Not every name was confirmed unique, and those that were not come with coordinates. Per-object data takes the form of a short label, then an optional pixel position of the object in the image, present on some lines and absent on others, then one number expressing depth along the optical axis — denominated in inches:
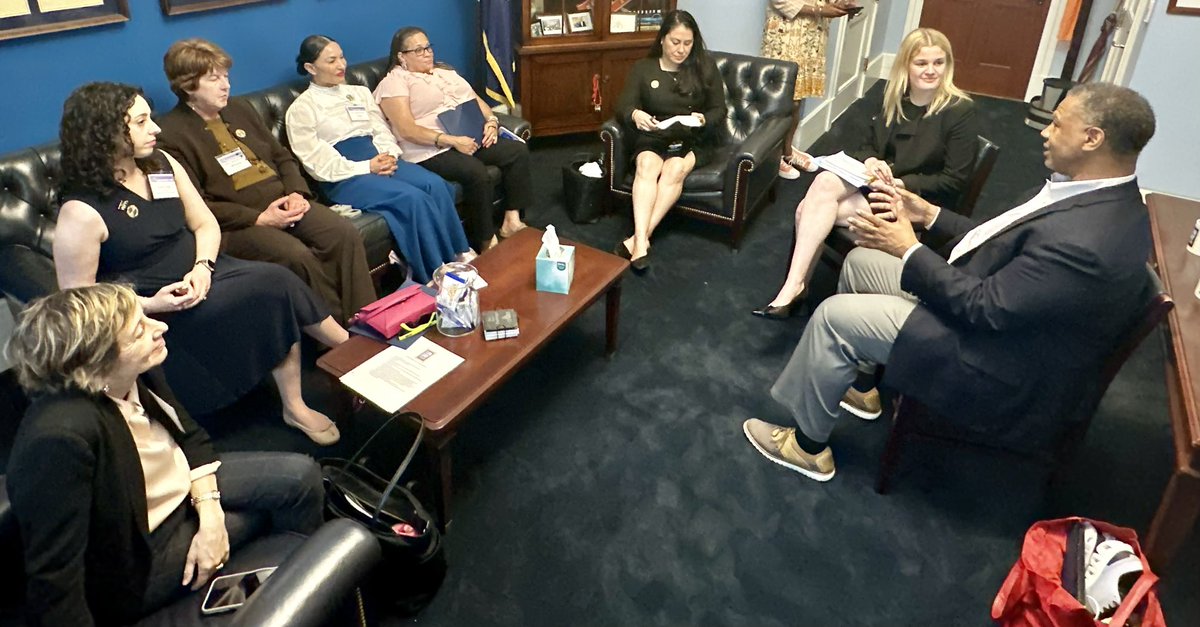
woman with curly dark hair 83.4
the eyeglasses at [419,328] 90.4
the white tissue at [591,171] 149.0
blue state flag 170.4
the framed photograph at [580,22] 179.8
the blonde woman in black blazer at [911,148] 113.2
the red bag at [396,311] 89.7
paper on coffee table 80.0
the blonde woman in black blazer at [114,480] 49.4
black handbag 69.9
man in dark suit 70.8
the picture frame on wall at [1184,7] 156.3
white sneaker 65.1
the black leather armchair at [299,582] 51.4
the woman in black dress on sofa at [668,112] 140.9
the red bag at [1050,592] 62.5
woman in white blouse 122.0
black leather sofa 88.3
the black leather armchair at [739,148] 138.2
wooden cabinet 177.8
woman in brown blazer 103.6
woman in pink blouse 134.8
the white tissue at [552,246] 99.7
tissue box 98.8
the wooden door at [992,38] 235.9
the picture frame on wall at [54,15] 98.0
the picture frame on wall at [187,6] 115.0
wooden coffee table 79.6
